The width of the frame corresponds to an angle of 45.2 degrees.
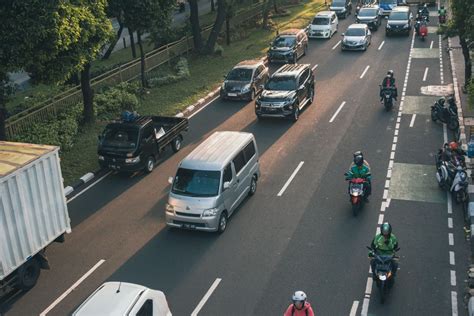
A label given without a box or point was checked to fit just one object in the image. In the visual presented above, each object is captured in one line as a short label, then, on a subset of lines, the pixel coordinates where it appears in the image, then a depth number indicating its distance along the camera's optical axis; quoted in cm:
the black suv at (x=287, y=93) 2559
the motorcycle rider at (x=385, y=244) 1307
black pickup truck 2045
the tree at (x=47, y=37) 1764
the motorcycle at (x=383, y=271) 1290
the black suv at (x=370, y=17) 4619
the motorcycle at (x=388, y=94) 2670
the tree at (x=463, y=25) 2292
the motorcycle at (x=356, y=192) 1708
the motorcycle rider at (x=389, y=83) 2680
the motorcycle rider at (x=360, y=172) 1733
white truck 1331
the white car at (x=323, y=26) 4381
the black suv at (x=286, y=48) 3610
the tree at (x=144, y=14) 2819
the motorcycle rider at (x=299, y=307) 1053
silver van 1614
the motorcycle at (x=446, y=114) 2394
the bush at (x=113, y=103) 2738
